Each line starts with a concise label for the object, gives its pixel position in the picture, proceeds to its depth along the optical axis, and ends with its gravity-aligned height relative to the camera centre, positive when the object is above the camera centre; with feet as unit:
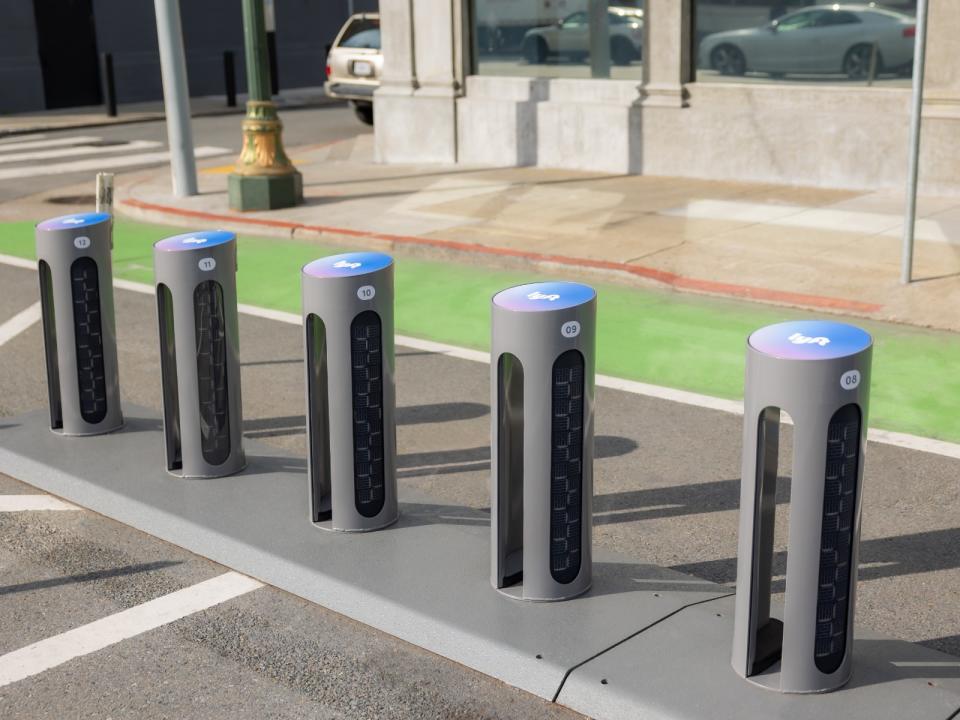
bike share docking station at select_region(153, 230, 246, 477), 18.21 -4.42
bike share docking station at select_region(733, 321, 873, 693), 12.26 -4.46
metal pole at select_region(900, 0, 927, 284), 28.86 -2.62
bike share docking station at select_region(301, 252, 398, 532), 16.25 -4.43
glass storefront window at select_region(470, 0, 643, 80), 50.19 -0.32
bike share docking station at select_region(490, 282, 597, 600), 14.30 -4.45
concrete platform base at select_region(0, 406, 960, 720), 13.19 -6.49
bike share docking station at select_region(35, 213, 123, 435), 20.07 -4.36
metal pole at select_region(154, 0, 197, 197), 45.89 -2.17
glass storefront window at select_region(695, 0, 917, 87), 44.14 -0.55
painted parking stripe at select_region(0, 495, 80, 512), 19.36 -6.76
